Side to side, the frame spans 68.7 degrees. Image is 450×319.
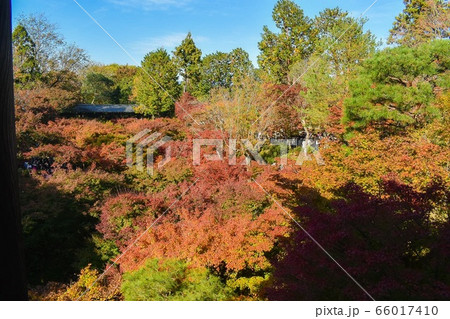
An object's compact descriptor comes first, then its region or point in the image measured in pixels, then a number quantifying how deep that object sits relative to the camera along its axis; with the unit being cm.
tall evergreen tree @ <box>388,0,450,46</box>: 1941
